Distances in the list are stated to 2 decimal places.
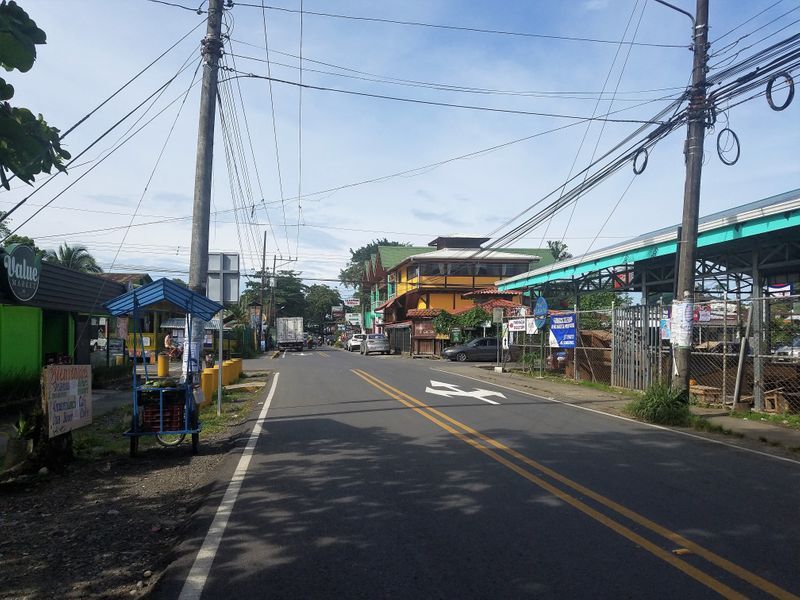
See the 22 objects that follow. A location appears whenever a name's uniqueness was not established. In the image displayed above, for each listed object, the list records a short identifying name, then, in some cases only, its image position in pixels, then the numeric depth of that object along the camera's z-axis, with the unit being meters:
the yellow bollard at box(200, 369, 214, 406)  15.57
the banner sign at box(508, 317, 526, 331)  25.66
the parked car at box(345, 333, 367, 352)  61.92
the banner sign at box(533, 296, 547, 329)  23.38
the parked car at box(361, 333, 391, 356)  52.03
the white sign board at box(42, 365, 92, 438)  8.34
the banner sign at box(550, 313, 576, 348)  21.38
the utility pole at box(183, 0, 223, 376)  12.96
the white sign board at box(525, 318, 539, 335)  24.42
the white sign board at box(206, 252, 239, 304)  14.03
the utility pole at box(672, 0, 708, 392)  13.09
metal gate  16.64
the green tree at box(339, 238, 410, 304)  96.99
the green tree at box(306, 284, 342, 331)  111.00
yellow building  47.88
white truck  60.34
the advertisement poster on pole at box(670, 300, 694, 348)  13.16
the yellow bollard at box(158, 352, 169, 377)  21.32
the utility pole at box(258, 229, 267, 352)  59.07
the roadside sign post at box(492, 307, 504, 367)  26.82
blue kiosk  9.30
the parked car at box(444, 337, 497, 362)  38.25
